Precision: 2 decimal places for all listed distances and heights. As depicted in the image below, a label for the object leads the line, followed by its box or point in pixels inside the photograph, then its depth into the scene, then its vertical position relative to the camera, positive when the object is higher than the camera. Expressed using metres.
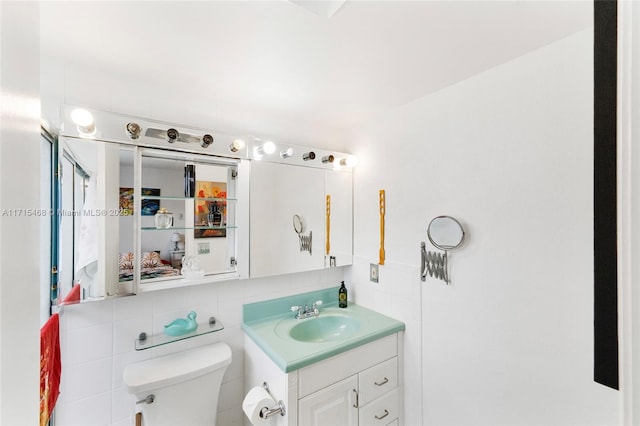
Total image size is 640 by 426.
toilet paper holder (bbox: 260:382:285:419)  1.22 -0.92
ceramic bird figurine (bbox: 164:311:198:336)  1.37 -0.60
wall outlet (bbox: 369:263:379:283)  1.83 -0.42
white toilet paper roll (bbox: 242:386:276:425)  1.22 -0.90
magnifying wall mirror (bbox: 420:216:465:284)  1.34 -0.16
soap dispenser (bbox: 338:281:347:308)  1.95 -0.63
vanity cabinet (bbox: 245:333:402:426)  1.25 -0.89
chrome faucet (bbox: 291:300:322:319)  1.78 -0.67
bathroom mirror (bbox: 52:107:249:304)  1.17 +0.01
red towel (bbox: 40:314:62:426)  0.93 -0.58
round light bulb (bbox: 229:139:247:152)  1.55 +0.39
